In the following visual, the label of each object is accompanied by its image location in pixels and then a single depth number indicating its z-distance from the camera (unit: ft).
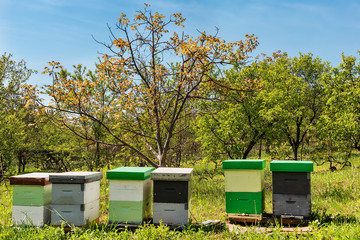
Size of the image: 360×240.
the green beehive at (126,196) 14.71
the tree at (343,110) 40.19
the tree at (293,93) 43.96
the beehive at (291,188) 14.98
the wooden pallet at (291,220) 14.79
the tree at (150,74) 23.09
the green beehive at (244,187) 15.30
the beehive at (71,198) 14.56
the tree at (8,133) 38.50
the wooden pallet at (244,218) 15.28
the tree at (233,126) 39.73
